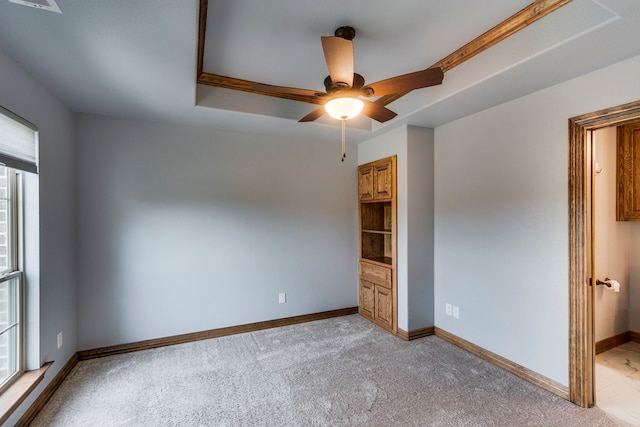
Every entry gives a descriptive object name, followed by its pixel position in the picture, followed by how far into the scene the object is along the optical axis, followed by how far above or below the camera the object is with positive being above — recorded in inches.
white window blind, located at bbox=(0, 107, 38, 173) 68.8 +18.0
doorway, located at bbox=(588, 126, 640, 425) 105.7 -23.3
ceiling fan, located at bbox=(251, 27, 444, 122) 63.2 +30.7
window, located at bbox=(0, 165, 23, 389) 76.9 -18.1
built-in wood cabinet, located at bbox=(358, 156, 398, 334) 134.2 -15.9
